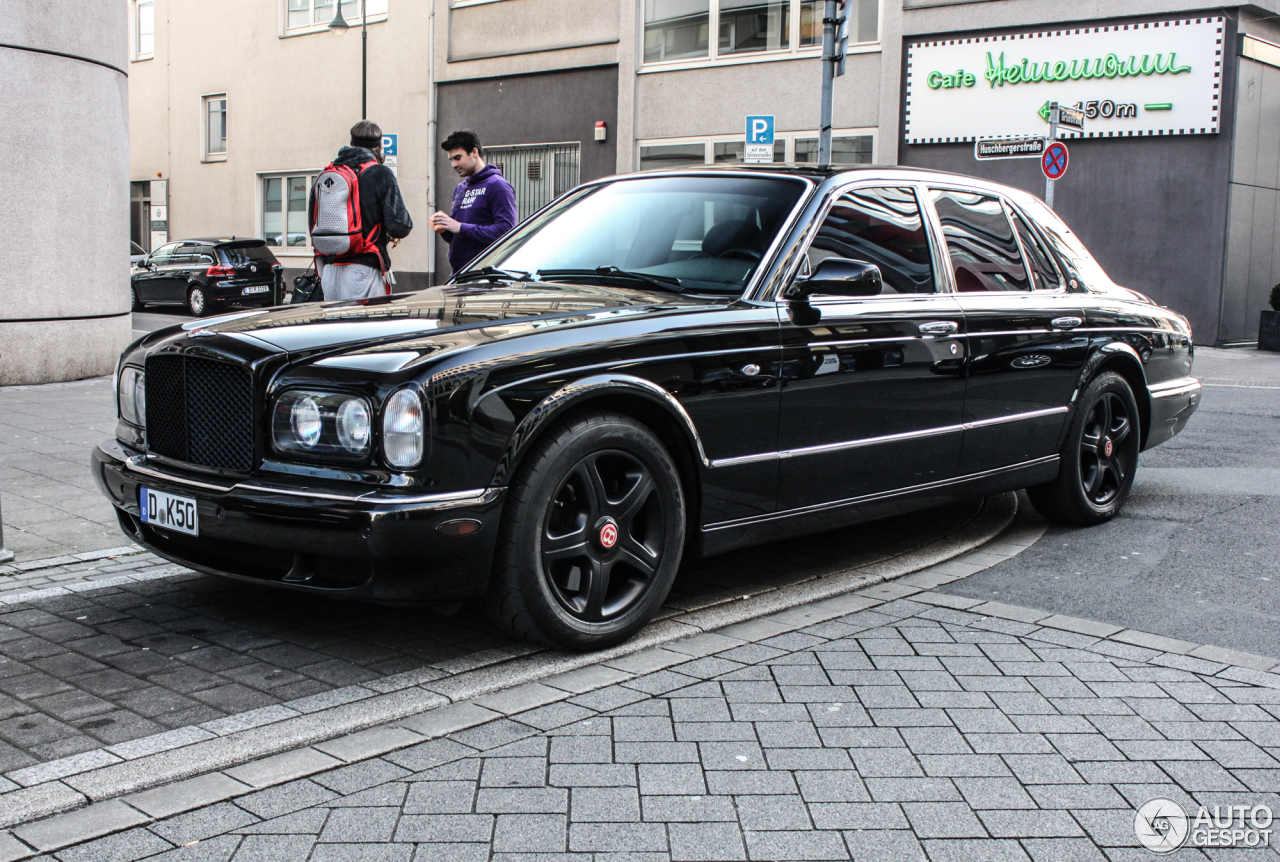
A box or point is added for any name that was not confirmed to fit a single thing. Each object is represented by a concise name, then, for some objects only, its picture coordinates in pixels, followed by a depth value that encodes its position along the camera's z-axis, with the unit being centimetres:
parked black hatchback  2470
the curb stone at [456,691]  310
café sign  1862
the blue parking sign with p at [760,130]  1578
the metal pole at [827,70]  1330
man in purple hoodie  847
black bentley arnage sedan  377
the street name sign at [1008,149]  1511
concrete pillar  1098
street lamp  2720
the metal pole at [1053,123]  1608
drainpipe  2731
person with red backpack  793
